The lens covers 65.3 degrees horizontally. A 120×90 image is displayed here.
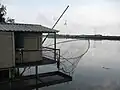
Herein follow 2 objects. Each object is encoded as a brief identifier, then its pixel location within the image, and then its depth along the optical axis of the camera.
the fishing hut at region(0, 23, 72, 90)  5.22
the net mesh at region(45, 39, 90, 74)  8.47
